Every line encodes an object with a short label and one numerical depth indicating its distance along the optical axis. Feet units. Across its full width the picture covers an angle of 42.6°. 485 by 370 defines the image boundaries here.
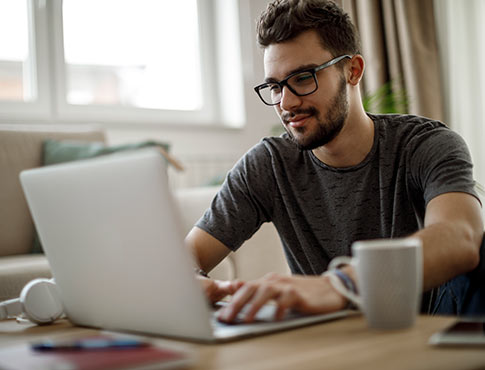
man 4.38
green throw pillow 7.80
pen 2.05
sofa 7.48
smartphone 2.06
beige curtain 10.78
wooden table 1.93
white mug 2.33
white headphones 3.21
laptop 2.24
